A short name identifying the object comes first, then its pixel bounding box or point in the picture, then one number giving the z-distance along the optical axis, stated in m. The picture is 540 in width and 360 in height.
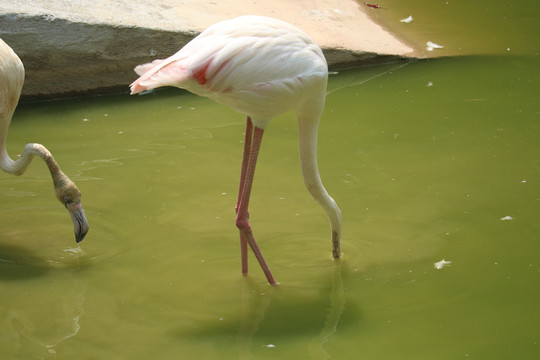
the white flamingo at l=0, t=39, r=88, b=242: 7.30
